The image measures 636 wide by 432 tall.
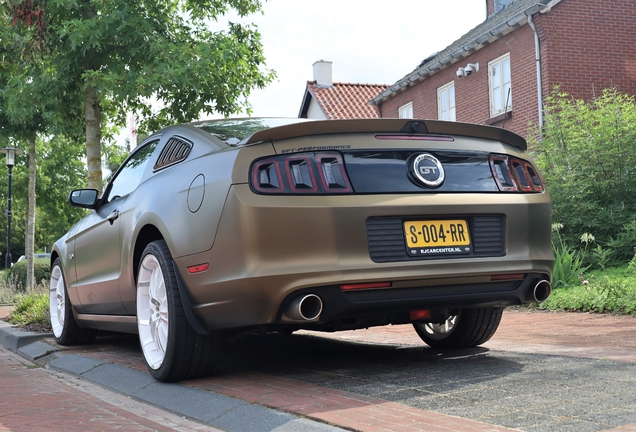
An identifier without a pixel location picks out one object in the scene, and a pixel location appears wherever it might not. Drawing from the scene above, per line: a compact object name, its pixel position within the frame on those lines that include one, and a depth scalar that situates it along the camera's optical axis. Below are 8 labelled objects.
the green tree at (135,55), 10.23
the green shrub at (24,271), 19.89
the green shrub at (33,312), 8.81
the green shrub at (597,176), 11.99
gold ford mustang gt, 3.99
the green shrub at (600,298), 8.26
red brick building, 18.05
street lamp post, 21.48
